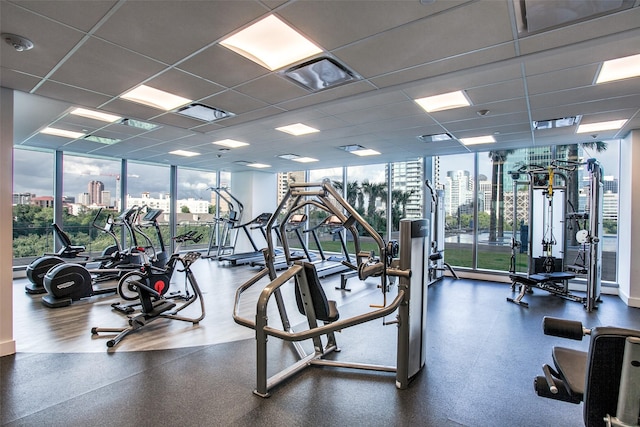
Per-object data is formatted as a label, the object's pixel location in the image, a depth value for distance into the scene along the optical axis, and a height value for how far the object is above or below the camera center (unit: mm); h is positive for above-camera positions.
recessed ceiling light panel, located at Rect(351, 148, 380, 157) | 6828 +1338
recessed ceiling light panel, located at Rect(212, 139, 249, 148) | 6075 +1322
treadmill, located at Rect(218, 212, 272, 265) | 8102 -1175
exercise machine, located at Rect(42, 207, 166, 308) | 4625 -1019
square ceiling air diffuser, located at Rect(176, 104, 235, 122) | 4094 +1312
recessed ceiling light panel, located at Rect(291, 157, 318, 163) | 7879 +1333
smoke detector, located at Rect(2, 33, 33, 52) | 2417 +1275
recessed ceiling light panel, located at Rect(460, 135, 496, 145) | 5484 +1327
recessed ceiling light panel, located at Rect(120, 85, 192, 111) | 3636 +1343
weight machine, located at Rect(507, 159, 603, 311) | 4977 -307
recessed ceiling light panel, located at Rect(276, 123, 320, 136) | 5005 +1335
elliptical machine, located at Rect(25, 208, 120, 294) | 5316 -920
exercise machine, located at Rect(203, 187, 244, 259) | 8822 -641
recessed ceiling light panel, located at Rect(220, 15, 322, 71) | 2391 +1362
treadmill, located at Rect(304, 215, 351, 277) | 6543 -1136
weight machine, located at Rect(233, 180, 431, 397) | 2396 -711
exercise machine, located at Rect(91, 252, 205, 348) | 3584 -1152
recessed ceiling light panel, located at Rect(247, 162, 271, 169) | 8834 +1312
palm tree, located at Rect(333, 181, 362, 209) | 9634 +649
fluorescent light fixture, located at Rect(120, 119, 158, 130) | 4812 +1321
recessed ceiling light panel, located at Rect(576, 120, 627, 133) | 4543 +1334
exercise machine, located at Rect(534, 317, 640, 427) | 1081 -560
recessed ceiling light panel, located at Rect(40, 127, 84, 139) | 5410 +1319
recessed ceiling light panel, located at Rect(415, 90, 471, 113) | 3689 +1353
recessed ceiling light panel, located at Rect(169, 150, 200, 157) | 7120 +1312
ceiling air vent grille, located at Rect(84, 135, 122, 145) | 5889 +1321
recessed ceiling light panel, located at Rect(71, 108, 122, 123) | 4352 +1321
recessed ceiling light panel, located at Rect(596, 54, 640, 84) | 2803 +1350
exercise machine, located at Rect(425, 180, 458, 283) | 6562 -404
